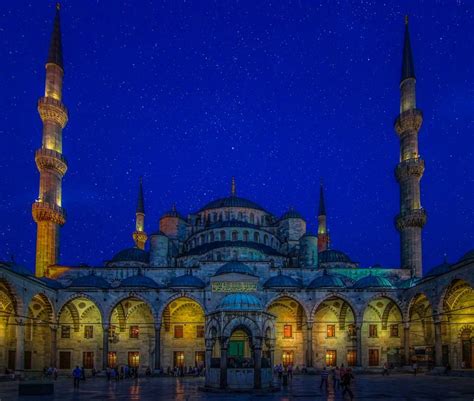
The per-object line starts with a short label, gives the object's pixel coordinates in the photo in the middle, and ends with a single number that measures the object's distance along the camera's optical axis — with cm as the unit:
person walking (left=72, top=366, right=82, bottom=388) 2055
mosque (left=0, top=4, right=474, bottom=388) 2914
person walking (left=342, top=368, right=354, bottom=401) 1506
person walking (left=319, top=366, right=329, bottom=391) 1836
